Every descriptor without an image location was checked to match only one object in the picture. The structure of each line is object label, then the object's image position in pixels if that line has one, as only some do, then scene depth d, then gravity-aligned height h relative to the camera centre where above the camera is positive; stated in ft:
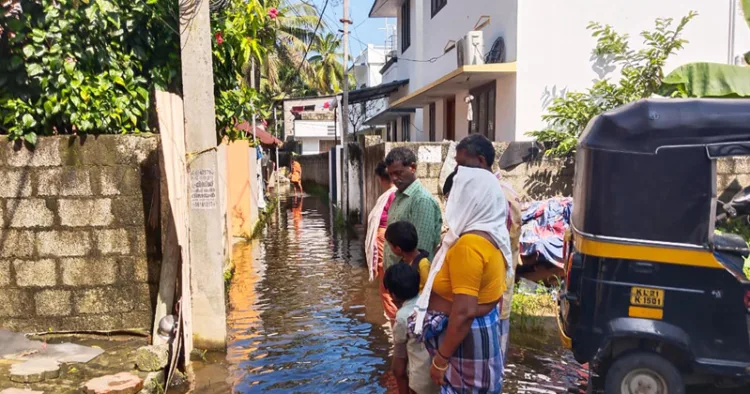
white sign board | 16.88 -1.11
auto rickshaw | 12.05 -2.41
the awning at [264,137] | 64.65 +1.63
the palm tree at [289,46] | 90.35 +17.54
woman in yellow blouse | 8.57 -2.25
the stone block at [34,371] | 14.28 -5.69
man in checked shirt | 13.84 -1.41
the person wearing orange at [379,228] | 15.84 -2.26
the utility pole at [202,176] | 16.81 -0.75
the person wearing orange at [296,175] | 80.55 -3.56
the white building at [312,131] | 125.18 +4.13
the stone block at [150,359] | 15.15 -5.64
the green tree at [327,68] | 115.68 +17.92
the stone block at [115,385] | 13.67 -5.79
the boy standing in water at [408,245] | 11.80 -2.05
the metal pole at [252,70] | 60.83 +8.78
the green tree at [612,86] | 26.91 +2.96
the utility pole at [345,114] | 47.88 +3.34
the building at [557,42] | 29.73 +5.67
